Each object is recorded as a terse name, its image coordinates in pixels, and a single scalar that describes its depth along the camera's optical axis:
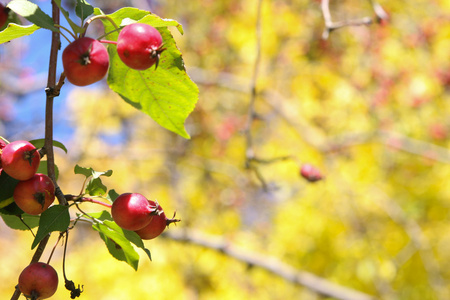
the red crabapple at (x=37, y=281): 1.07
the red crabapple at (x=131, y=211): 1.07
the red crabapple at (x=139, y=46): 1.07
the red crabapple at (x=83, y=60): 1.06
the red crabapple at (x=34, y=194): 1.06
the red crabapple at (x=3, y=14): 1.09
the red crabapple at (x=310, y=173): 1.70
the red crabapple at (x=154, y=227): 1.09
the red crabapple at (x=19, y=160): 1.06
